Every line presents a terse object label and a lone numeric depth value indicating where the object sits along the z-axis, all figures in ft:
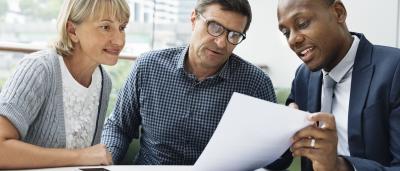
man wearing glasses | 6.06
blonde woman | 4.53
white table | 4.49
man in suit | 4.63
